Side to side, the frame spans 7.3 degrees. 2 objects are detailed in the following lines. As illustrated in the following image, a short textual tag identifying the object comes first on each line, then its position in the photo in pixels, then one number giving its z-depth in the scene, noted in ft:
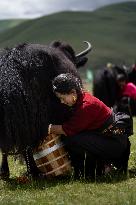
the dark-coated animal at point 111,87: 76.97
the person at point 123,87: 66.72
